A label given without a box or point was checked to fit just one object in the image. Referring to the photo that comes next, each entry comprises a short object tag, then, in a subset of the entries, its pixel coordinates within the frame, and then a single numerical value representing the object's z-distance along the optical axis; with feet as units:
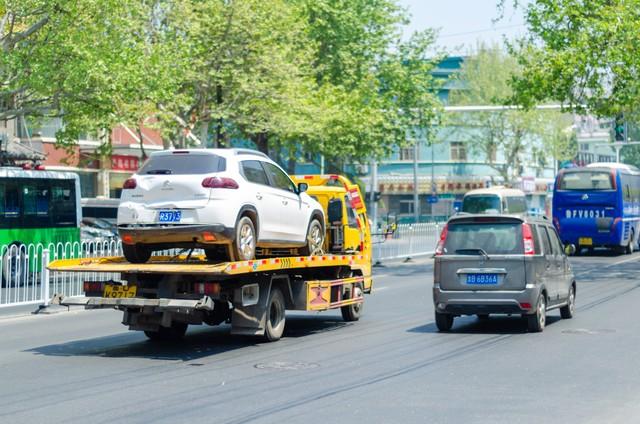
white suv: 44.32
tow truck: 43.48
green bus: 91.35
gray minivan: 50.85
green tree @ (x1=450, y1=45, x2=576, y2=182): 246.47
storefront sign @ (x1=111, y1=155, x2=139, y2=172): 185.26
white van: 174.50
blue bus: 128.88
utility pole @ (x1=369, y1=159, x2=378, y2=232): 162.78
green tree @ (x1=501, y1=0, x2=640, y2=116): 100.27
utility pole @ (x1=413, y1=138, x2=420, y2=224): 240.08
